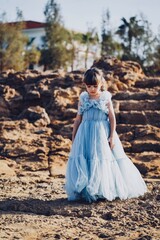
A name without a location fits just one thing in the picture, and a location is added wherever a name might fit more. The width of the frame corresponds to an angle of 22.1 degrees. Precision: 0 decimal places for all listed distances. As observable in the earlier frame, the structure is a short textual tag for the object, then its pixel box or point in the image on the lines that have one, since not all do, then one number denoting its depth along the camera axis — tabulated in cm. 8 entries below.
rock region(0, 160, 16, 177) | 794
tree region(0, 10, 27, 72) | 3141
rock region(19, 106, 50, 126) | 1154
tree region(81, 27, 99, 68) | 3909
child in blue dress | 493
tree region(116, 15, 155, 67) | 3073
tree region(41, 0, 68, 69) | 3544
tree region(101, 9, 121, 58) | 3447
